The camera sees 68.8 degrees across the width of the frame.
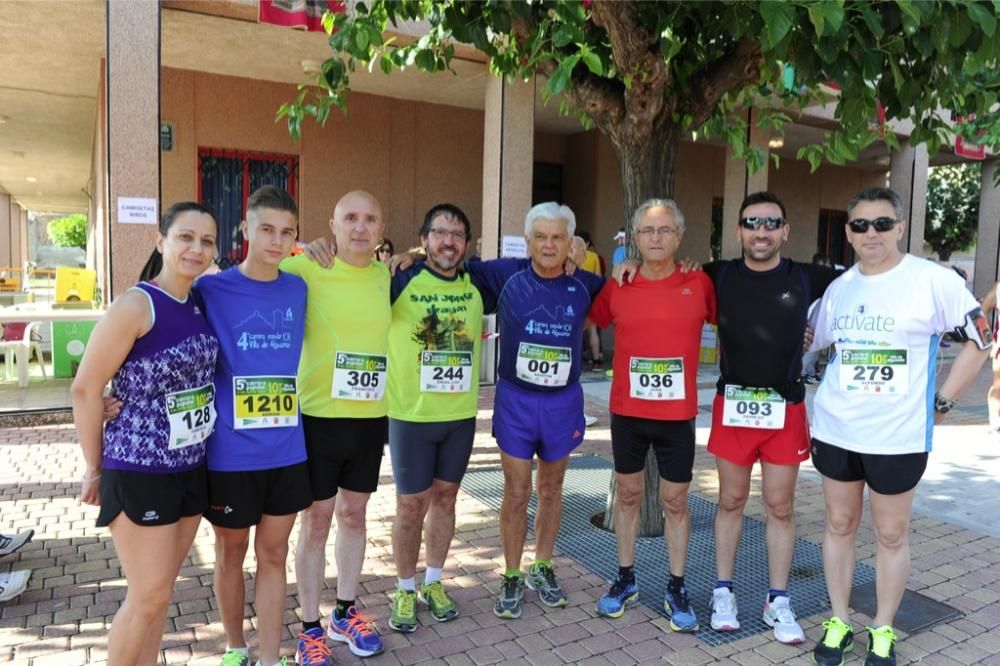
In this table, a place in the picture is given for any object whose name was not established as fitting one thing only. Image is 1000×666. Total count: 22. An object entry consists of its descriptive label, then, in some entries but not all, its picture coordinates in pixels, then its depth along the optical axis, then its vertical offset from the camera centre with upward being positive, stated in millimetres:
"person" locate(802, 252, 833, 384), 7447 -684
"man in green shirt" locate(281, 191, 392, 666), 3025 -451
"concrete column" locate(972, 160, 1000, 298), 16234 +1369
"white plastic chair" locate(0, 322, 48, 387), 8445 -960
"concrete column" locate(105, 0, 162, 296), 6863 +1495
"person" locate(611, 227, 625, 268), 10159 +502
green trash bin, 8398 -829
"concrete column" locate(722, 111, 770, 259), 12273 +1863
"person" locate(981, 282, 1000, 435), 7617 -1072
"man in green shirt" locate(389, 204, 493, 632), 3365 -457
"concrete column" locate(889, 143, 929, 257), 14055 +2233
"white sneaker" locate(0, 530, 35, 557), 3898 -1448
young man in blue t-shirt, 2654 -505
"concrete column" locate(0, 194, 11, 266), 35209 +2322
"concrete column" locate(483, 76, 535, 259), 9102 +1632
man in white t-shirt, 3062 -385
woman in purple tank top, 2365 -491
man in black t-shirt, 3354 -417
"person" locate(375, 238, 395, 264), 7540 +344
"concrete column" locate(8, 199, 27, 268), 36781 +1926
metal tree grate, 3757 -1580
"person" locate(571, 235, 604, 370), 10398 -818
